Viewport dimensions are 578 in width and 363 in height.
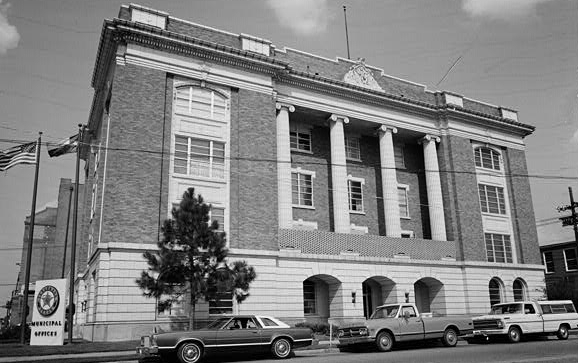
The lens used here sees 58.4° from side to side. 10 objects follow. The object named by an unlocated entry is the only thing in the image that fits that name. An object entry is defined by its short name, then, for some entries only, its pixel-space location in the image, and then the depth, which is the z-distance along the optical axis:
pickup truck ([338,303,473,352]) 19.23
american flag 26.62
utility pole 40.36
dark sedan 15.64
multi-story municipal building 26.55
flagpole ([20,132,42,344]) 24.87
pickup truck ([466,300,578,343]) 21.98
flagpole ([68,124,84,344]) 23.45
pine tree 20.62
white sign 22.48
